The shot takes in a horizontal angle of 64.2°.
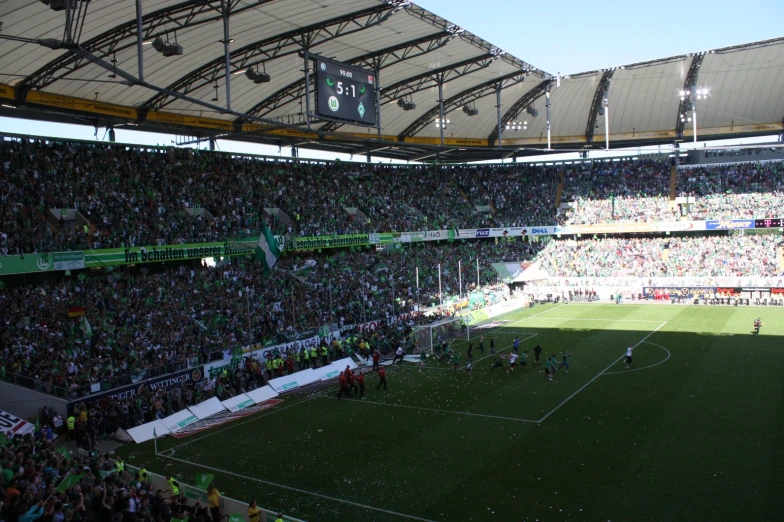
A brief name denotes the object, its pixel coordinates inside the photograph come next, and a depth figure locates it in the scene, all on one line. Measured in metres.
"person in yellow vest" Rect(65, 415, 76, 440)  20.55
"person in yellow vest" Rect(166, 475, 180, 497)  14.45
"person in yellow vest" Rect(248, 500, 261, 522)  13.26
